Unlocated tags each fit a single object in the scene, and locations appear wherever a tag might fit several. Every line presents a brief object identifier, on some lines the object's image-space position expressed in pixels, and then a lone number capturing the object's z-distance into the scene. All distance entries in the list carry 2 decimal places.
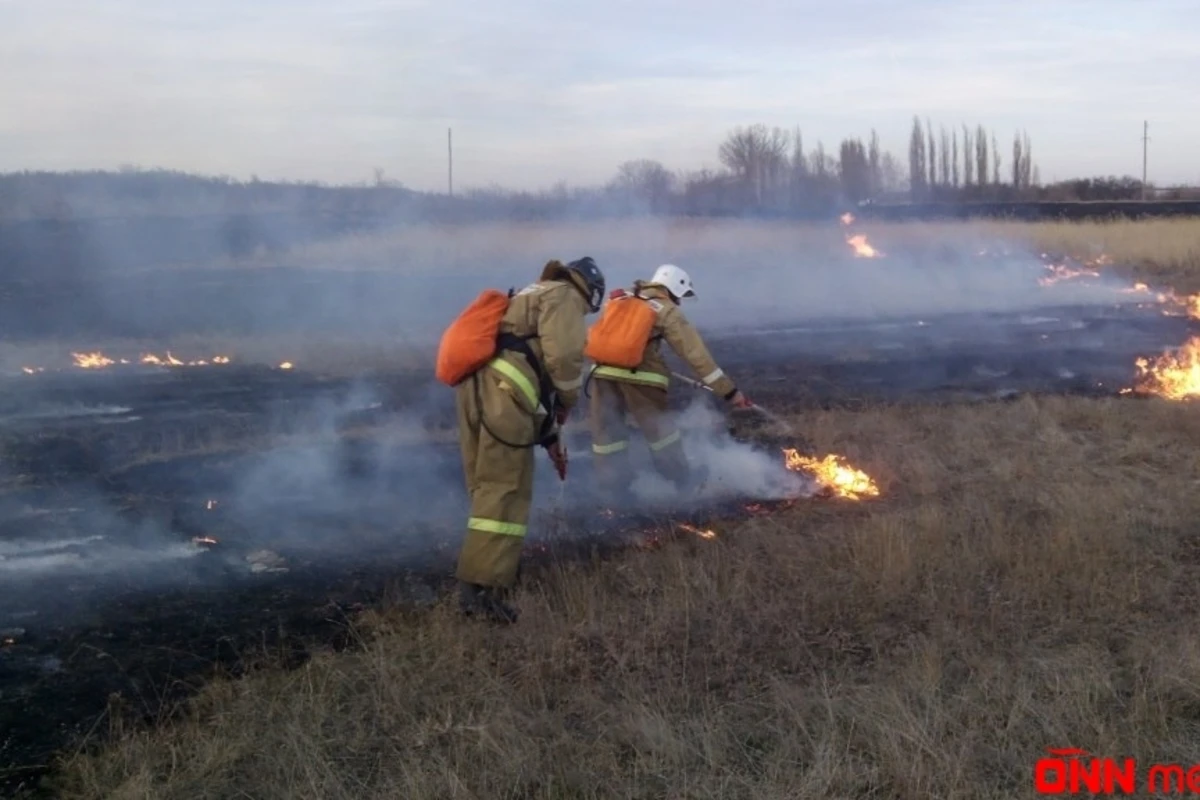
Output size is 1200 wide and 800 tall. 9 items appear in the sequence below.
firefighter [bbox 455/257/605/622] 5.14
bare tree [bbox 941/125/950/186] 54.44
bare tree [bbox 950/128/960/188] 55.23
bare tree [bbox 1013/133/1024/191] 57.11
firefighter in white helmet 7.09
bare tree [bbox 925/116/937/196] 52.17
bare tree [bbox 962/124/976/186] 55.80
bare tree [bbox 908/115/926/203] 50.72
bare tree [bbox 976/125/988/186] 56.06
